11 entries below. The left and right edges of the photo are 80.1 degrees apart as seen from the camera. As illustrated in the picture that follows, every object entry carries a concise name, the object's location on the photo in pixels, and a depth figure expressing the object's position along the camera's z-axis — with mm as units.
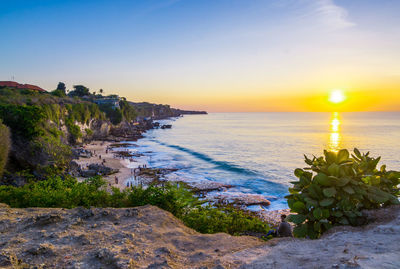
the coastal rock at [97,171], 30762
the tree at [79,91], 119688
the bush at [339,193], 6543
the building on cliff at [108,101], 101819
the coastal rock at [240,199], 23962
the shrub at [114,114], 93875
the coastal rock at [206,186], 27855
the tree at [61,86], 116562
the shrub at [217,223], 9062
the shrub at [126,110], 110975
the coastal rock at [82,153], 42369
